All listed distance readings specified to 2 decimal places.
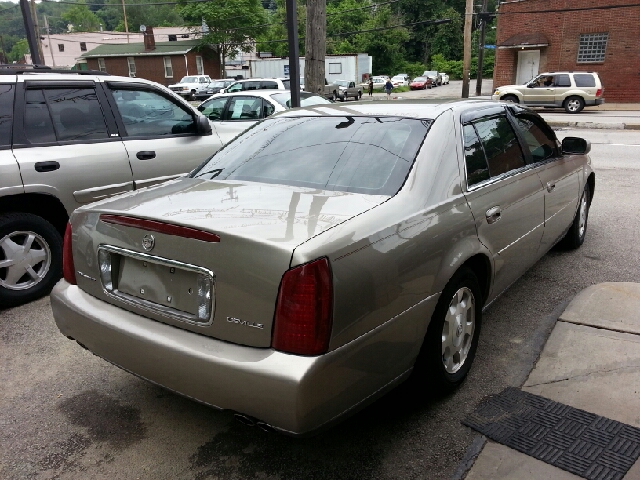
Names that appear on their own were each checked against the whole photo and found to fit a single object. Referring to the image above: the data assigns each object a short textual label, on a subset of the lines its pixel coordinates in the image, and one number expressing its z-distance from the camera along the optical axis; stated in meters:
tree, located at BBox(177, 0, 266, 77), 51.09
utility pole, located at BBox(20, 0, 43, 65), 12.55
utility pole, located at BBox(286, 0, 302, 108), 9.01
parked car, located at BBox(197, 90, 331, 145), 9.16
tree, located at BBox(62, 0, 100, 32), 103.19
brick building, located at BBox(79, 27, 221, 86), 53.16
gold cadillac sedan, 2.09
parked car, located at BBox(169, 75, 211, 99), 36.49
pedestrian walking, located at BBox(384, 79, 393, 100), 34.51
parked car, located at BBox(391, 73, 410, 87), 50.09
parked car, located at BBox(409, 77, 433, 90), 49.12
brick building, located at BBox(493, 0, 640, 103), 26.89
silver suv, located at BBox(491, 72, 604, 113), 23.42
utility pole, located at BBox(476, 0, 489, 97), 33.38
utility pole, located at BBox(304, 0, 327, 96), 10.66
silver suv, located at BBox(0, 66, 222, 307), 4.36
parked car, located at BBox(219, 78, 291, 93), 19.21
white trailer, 43.41
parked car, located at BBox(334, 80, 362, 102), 35.26
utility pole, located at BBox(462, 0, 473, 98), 27.27
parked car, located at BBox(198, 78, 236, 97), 35.23
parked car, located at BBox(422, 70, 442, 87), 52.88
